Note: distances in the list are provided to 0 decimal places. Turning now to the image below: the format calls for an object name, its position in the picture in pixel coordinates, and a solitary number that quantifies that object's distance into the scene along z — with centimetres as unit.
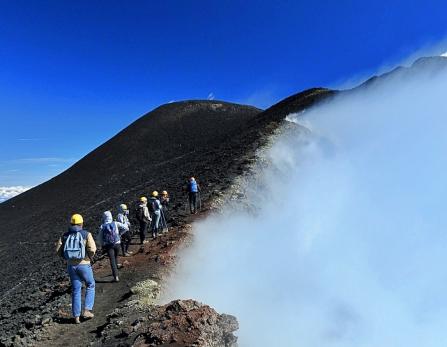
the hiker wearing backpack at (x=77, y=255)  969
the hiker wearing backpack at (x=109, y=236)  1295
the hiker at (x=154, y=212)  1873
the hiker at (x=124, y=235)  1572
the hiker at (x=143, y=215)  1759
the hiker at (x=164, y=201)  2165
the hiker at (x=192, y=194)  2172
